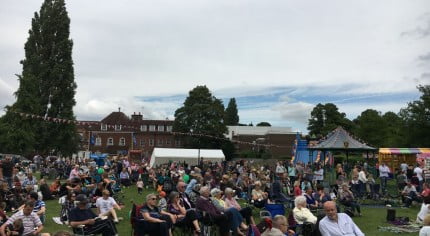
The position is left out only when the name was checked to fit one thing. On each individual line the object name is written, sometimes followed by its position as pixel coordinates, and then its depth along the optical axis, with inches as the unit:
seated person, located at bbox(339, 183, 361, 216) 518.3
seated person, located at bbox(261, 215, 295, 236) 244.2
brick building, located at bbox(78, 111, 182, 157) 2950.3
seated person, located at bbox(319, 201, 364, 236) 252.4
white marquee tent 1465.3
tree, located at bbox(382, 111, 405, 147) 1966.0
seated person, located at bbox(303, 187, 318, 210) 464.8
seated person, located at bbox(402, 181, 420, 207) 614.2
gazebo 882.1
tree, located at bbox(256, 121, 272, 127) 4891.7
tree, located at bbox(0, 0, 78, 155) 1654.8
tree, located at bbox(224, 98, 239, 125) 3956.7
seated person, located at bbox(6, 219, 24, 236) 283.4
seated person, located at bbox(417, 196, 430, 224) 400.7
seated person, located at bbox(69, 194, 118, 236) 314.8
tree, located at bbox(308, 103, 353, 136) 2721.5
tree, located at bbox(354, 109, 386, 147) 2311.8
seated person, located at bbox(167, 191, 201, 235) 343.6
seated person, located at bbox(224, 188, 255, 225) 374.0
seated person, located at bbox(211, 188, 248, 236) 343.3
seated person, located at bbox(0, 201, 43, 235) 303.1
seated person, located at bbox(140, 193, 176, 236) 306.0
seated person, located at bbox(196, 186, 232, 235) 342.0
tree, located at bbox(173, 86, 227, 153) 2321.6
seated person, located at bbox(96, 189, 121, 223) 394.9
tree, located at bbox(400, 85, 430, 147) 1811.0
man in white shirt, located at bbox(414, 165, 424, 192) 701.9
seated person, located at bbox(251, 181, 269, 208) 473.7
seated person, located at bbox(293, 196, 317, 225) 351.6
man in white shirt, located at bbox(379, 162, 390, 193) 724.8
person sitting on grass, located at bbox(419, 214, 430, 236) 228.5
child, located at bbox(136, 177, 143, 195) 730.2
